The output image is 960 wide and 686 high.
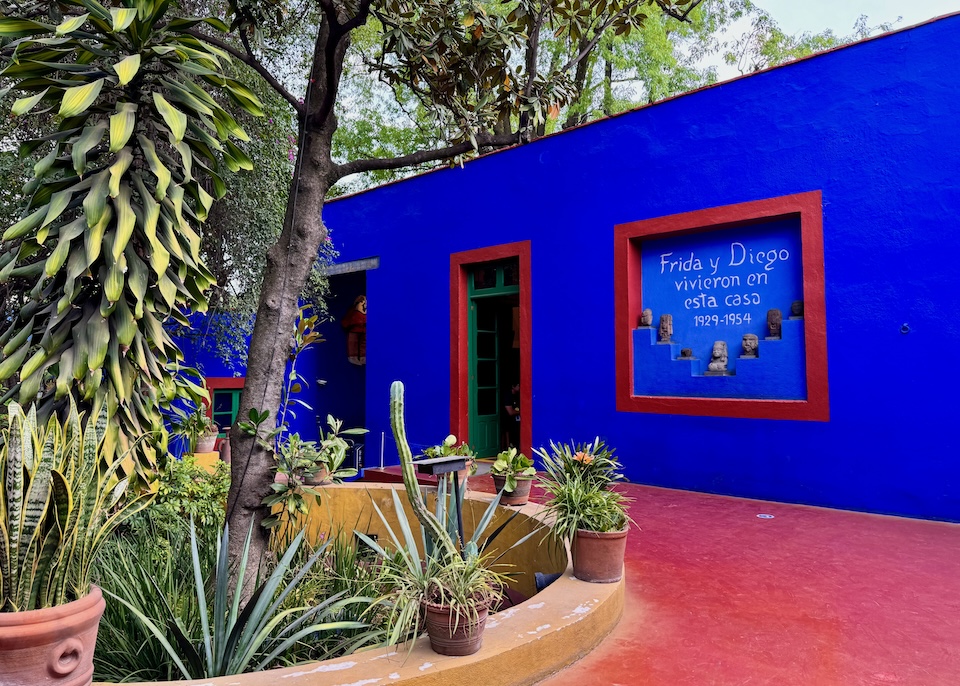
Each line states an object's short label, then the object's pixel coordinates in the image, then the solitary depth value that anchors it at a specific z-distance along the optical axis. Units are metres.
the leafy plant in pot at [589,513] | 3.04
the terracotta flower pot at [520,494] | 4.32
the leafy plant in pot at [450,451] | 4.54
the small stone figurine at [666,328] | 6.41
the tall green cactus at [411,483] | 2.47
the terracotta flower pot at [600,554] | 3.03
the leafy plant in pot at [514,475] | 4.20
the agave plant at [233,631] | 2.21
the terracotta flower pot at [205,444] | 7.97
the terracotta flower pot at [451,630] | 2.16
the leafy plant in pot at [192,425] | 4.89
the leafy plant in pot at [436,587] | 2.17
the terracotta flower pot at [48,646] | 1.59
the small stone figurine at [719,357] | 6.03
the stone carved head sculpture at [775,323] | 5.72
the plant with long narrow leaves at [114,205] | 2.69
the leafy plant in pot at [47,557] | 1.60
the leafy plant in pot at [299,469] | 3.07
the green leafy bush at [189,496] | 4.21
